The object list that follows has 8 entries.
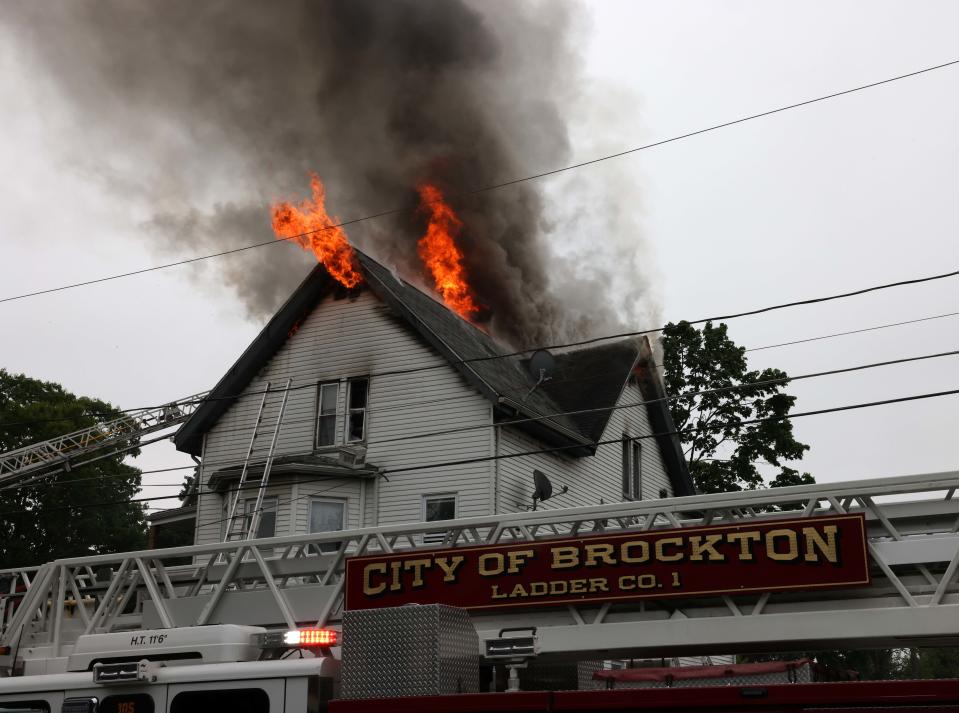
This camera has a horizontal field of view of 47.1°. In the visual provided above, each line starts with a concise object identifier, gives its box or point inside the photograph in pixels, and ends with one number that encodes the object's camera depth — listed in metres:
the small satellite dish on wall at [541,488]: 21.22
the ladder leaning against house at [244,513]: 21.47
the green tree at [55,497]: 46.69
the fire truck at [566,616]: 6.92
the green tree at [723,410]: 32.44
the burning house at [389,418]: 21.61
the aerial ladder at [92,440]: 30.30
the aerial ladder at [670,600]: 8.24
